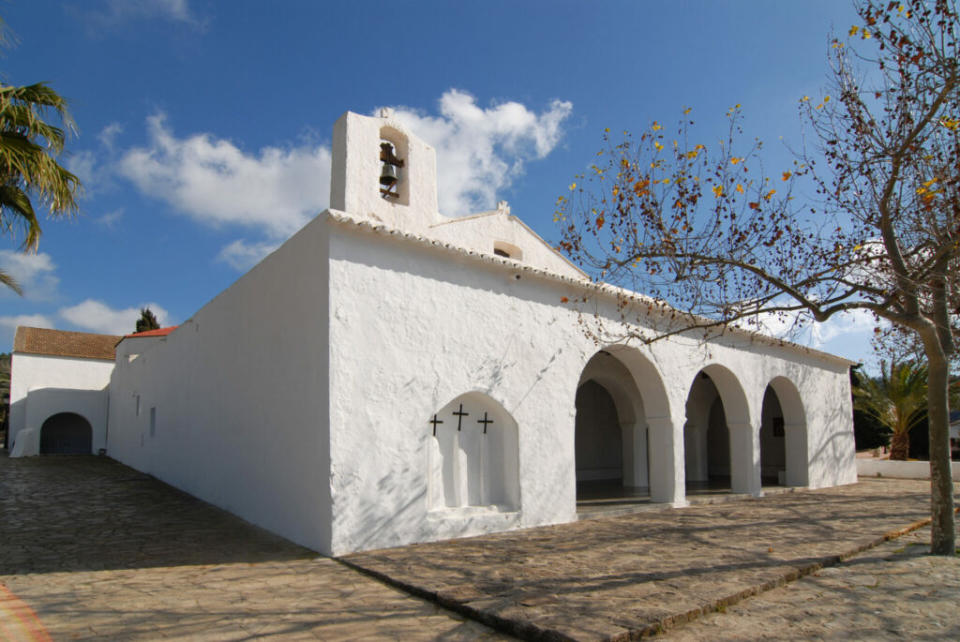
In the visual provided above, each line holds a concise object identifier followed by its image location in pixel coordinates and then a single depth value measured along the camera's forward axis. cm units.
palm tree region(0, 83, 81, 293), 687
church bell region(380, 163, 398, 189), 892
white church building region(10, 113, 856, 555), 659
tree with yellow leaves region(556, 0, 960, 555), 570
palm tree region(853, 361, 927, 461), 1733
